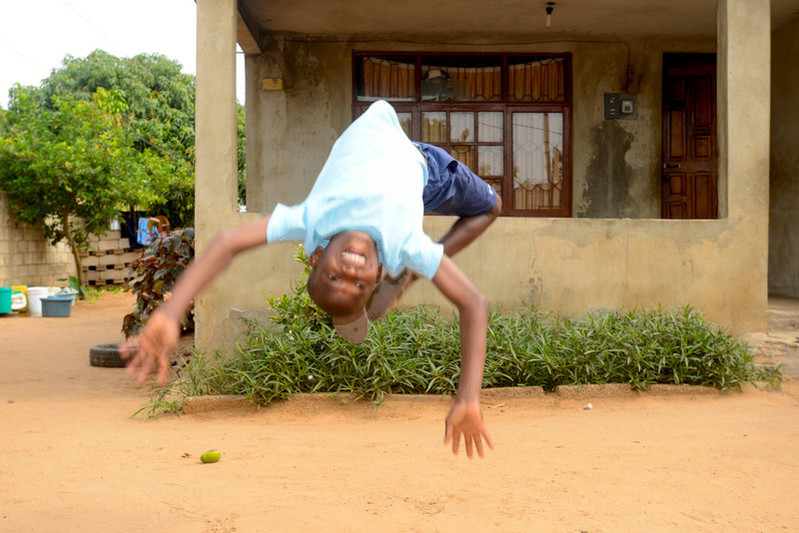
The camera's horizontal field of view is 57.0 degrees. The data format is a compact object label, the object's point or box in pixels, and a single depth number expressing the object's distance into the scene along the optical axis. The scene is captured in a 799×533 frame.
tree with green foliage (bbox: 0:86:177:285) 12.75
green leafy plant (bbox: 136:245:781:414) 5.52
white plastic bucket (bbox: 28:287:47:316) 12.06
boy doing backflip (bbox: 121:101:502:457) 2.31
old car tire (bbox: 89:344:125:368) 7.73
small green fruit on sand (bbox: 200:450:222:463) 4.18
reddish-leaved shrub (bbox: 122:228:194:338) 7.04
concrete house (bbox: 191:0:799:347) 8.03
